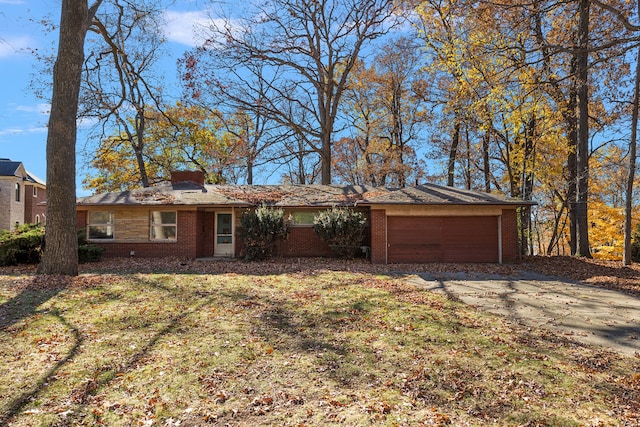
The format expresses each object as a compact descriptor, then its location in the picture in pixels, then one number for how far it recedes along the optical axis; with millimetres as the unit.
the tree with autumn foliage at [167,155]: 27312
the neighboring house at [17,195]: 28203
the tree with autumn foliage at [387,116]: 25391
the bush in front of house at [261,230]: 14891
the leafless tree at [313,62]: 19672
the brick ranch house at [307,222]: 15219
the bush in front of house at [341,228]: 15133
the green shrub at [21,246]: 12458
